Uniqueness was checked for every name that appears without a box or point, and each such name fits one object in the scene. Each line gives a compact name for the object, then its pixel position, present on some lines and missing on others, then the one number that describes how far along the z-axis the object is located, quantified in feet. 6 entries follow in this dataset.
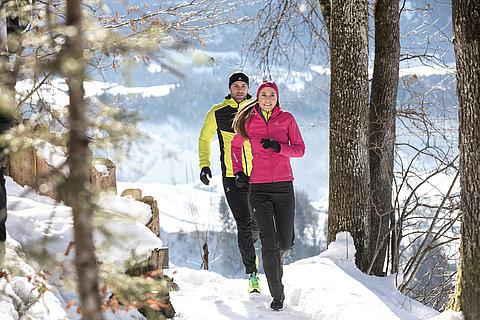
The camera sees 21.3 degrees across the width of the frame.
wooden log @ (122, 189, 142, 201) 39.08
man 37.87
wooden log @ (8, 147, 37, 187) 42.04
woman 32.60
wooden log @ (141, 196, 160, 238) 36.61
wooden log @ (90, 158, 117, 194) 35.58
